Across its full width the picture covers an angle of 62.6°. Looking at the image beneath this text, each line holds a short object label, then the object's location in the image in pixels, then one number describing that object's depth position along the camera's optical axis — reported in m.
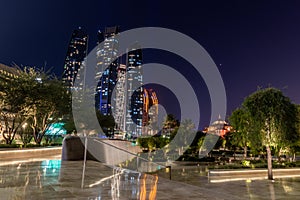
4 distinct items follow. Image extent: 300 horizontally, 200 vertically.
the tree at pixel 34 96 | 20.03
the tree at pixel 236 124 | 23.19
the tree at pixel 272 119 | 13.36
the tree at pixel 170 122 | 52.14
